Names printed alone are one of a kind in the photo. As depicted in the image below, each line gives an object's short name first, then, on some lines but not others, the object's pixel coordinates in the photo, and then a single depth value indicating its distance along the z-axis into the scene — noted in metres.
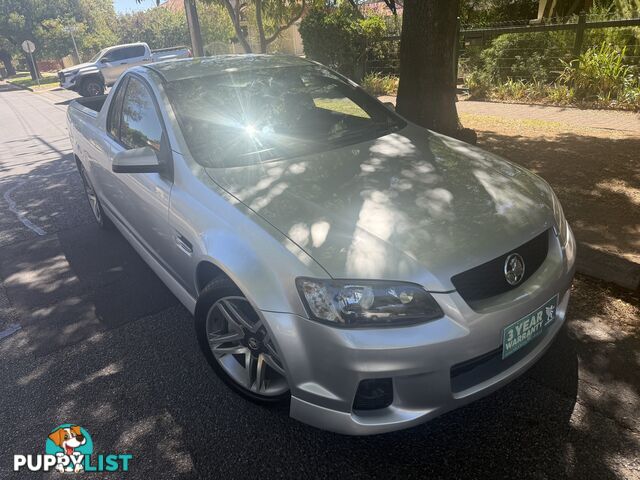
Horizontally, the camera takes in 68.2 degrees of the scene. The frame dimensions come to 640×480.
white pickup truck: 19.83
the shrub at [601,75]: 8.94
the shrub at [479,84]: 11.16
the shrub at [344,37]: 13.80
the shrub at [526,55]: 10.46
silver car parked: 1.92
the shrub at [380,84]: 12.93
